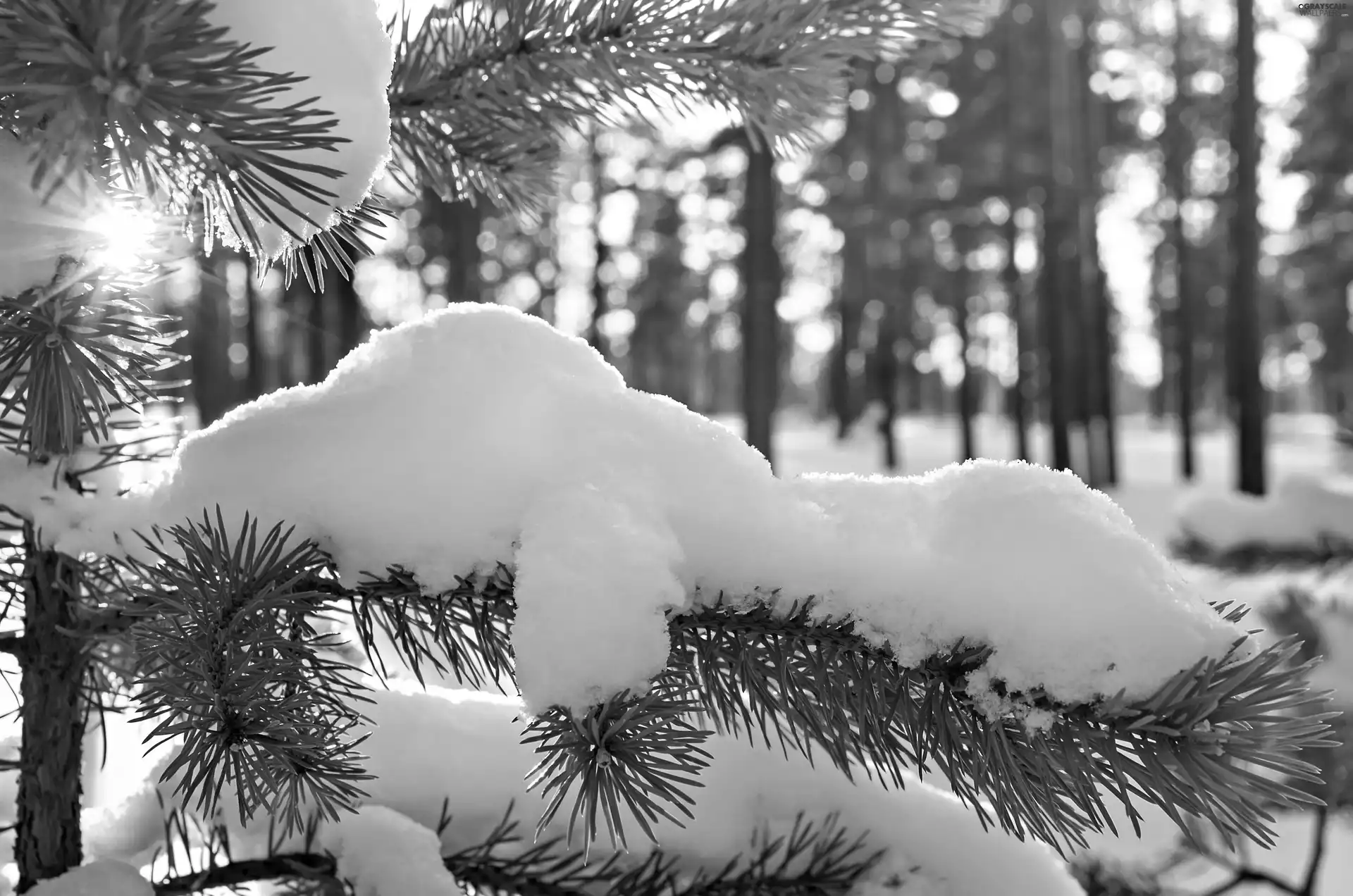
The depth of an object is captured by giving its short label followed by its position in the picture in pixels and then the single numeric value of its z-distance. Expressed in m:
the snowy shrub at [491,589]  0.68
